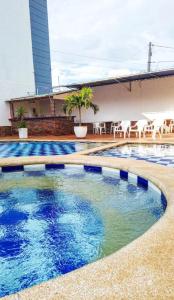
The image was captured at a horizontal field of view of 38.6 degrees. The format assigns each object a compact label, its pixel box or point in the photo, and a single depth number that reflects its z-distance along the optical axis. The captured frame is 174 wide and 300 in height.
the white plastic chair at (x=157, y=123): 10.06
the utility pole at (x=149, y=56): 23.19
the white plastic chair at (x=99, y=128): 14.60
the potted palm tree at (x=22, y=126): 13.79
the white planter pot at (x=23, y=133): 13.77
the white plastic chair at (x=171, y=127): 12.62
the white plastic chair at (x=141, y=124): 10.70
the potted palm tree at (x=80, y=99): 11.47
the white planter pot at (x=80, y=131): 12.09
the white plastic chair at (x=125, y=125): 11.19
